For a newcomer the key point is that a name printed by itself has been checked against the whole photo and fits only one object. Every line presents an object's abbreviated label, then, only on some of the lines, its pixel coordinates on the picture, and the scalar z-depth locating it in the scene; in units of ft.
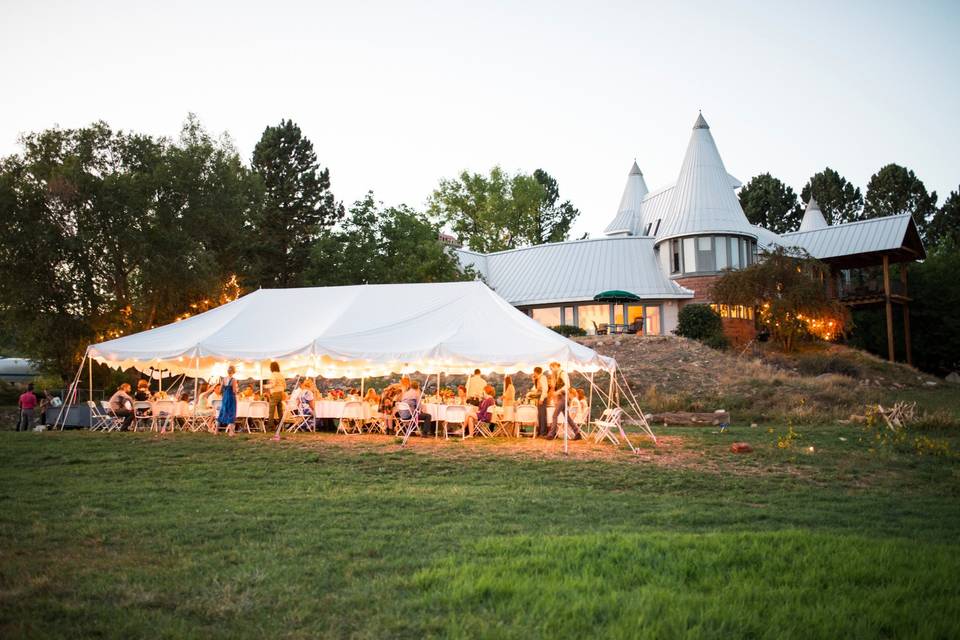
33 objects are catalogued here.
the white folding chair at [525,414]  47.73
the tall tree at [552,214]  206.08
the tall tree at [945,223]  175.11
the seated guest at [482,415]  49.44
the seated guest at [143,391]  57.26
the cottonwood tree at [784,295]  96.99
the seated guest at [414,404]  48.96
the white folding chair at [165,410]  52.01
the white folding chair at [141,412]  53.47
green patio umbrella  109.09
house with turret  112.16
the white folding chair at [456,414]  47.16
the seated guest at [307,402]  52.37
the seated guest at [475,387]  52.54
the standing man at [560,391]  44.60
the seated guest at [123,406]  52.65
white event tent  44.39
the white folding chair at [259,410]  51.00
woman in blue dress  48.70
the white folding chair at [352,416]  49.98
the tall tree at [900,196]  185.16
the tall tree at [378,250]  120.78
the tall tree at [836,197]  194.18
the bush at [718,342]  98.43
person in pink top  56.29
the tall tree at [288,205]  143.13
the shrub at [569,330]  104.52
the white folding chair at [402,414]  49.01
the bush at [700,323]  100.63
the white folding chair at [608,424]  42.70
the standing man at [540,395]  48.80
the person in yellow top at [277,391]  53.26
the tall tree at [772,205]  190.80
